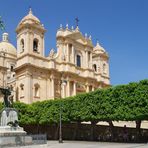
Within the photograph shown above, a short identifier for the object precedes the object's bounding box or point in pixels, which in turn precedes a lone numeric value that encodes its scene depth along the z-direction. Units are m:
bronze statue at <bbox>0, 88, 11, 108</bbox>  14.64
